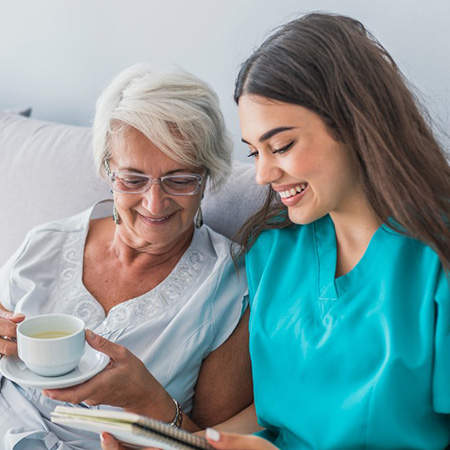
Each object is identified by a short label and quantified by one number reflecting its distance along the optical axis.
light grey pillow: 1.99
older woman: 1.52
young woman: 1.19
